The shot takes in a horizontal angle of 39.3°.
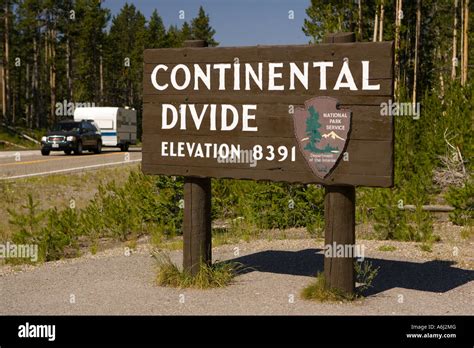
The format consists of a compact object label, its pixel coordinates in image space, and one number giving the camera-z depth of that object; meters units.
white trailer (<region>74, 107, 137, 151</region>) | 36.66
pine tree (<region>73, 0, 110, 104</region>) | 65.96
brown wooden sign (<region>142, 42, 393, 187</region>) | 7.03
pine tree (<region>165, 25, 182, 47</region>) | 71.34
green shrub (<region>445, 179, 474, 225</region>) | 13.10
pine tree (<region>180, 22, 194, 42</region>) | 79.54
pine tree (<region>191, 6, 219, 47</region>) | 80.31
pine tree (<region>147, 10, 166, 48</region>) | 68.84
